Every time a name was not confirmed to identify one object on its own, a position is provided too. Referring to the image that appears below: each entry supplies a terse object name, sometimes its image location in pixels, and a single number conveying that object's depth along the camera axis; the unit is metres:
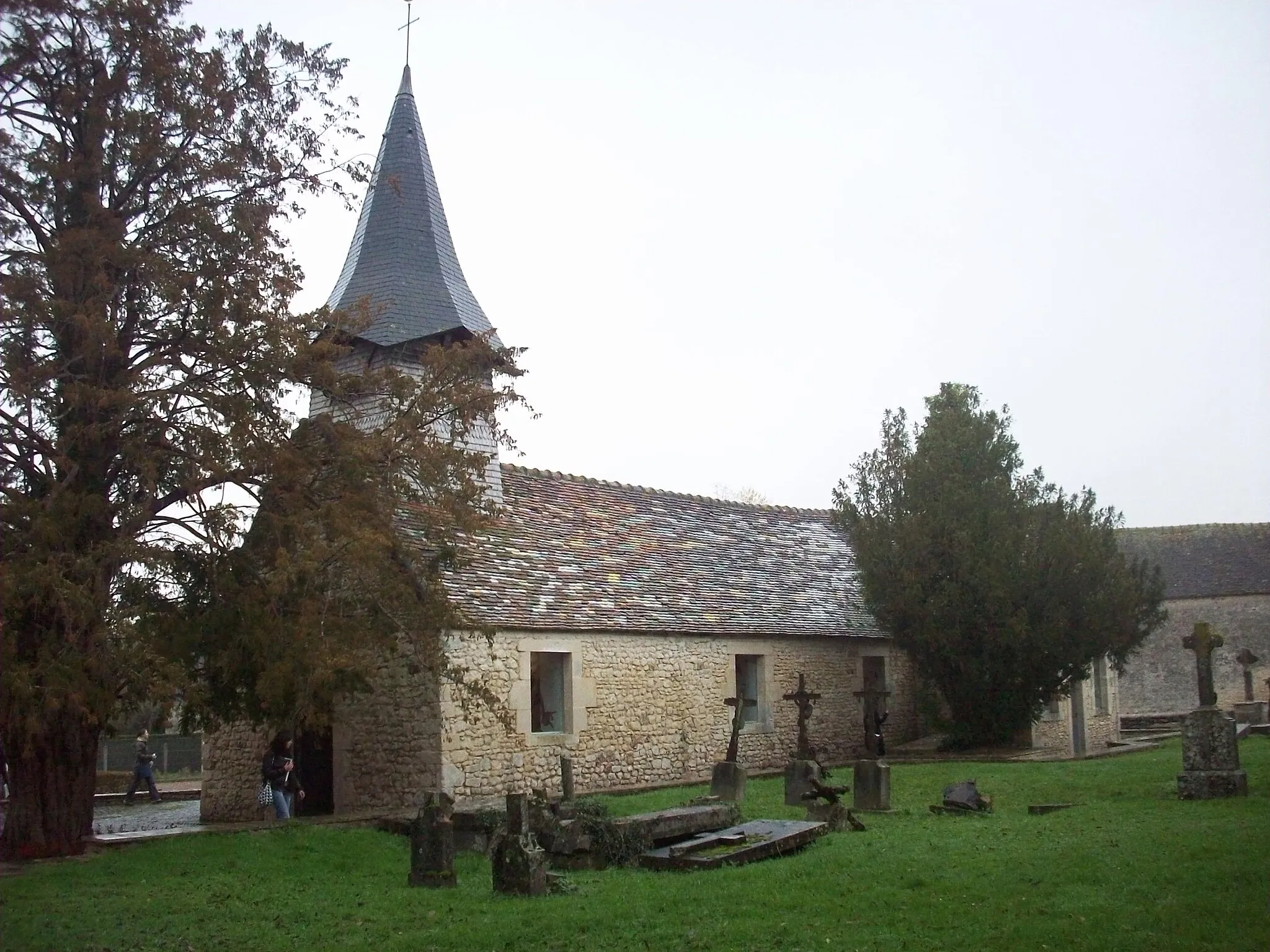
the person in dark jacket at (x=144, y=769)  21.69
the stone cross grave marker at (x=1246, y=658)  21.16
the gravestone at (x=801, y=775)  13.48
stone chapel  15.95
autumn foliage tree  10.84
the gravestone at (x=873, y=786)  13.23
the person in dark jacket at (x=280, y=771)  15.47
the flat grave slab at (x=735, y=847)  10.06
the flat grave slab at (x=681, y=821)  10.80
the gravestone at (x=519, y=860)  9.38
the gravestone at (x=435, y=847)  10.10
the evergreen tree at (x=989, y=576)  20.42
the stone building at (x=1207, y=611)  35.00
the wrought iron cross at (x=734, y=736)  15.52
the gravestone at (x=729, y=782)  14.59
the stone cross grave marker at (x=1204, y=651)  13.19
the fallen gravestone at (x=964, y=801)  12.66
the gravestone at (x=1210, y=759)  12.16
